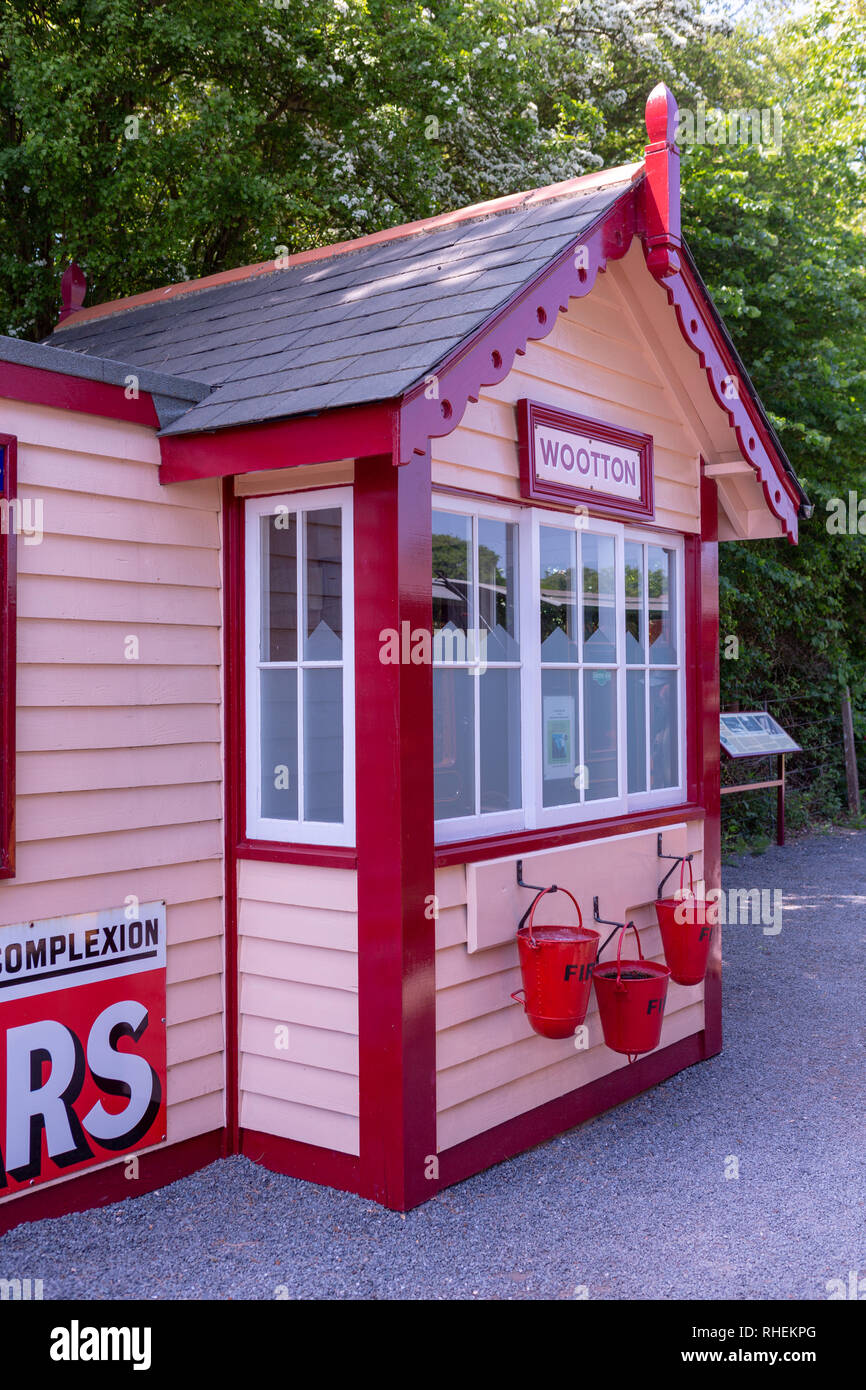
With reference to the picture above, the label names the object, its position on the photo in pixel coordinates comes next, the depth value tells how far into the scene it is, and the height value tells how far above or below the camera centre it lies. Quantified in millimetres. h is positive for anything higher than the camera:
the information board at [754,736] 11512 -367
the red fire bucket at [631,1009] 4703 -1300
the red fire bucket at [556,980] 4242 -1060
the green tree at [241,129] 9234 +5357
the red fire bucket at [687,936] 5219 -1099
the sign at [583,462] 4742 +1112
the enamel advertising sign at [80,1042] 3693 -1159
